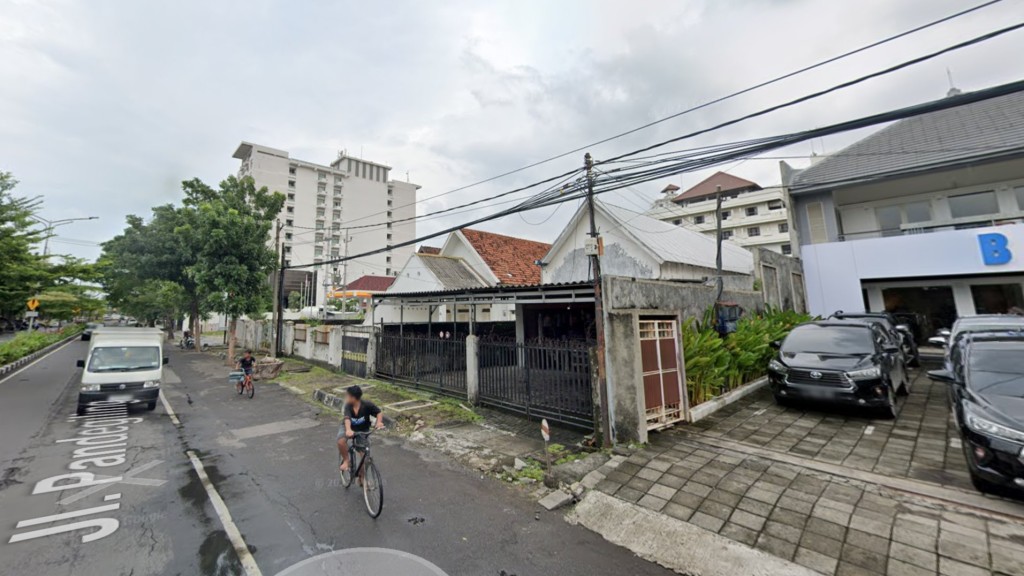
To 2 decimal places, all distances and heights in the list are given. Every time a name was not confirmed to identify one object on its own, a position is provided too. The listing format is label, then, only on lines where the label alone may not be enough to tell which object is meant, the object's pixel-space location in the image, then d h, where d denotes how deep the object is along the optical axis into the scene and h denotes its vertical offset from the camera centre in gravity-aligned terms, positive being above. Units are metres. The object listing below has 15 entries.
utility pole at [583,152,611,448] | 6.11 -0.31
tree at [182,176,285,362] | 17.11 +4.02
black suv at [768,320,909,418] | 6.70 -1.09
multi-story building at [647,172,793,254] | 41.22 +11.60
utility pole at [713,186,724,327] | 11.02 +1.87
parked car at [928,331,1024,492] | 3.70 -1.12
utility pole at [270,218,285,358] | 18.23 +1.13
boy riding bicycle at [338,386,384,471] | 4.78 -1.18
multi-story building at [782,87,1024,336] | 12.70 +3.57
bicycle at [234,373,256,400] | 11.31 -1.65
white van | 8.79 -0.83
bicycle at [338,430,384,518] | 4.29 -1.80
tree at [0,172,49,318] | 11.79 +2.81
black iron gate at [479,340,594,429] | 7.01 -1.25
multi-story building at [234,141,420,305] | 54.12 +20.05
